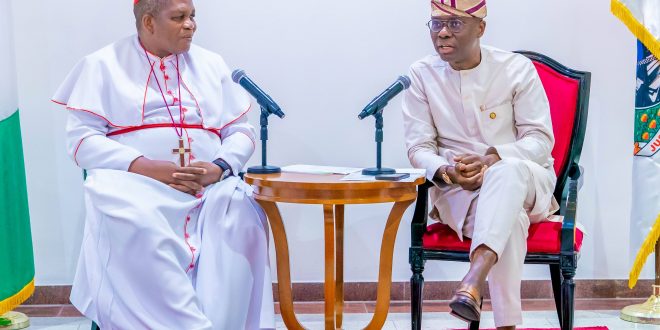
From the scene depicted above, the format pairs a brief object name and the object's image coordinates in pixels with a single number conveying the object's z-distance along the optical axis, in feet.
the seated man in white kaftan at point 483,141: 12.70
